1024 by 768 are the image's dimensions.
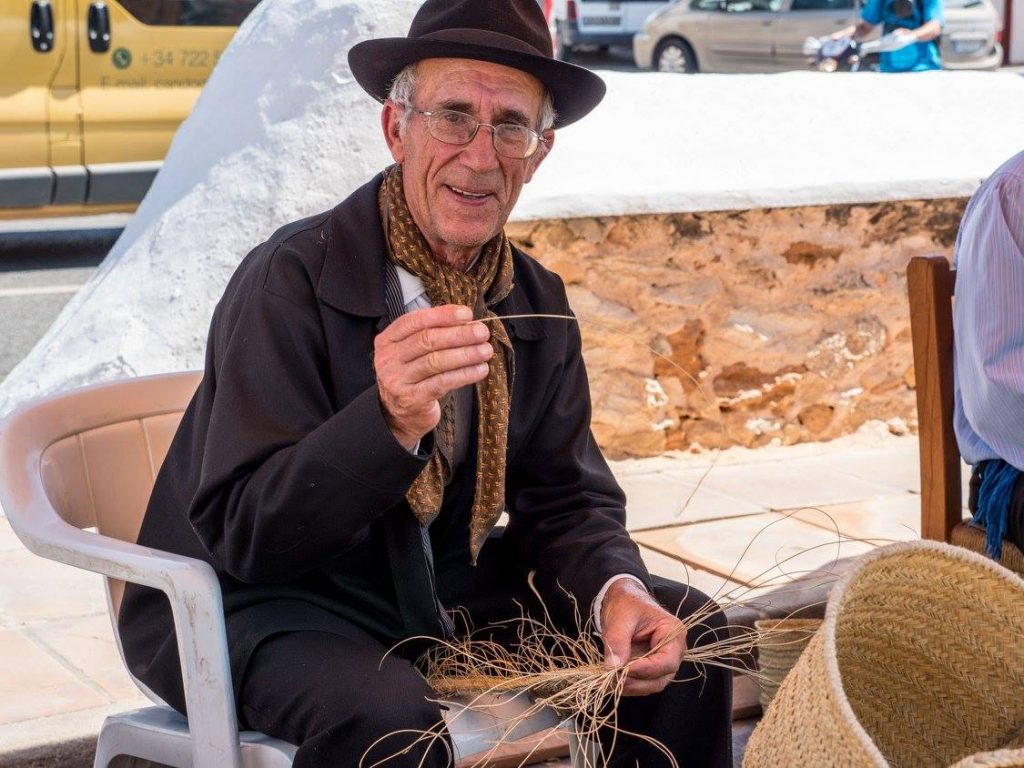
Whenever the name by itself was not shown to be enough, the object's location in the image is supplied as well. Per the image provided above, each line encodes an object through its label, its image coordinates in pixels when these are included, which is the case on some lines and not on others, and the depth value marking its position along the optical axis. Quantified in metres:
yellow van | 7.61
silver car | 15.16
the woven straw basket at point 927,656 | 1.64
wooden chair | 2.54
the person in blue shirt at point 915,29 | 6.37
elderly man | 1.71
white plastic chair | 1.76
